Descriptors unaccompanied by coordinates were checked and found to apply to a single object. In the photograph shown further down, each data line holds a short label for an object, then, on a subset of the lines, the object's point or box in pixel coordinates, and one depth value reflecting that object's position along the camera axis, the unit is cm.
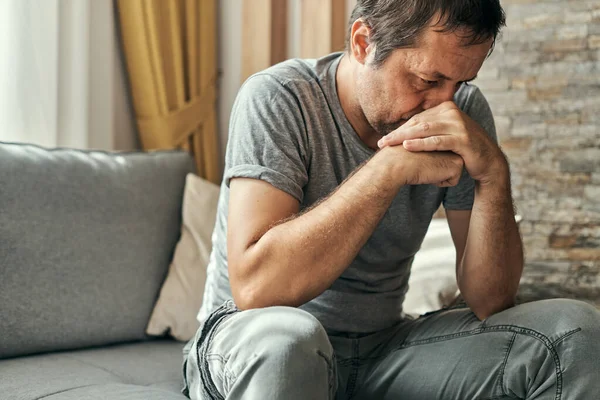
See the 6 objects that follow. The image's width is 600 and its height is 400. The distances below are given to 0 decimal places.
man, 124
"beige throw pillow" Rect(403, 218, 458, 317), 191
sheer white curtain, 210
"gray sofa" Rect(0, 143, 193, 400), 169
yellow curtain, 243
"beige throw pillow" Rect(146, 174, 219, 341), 199
